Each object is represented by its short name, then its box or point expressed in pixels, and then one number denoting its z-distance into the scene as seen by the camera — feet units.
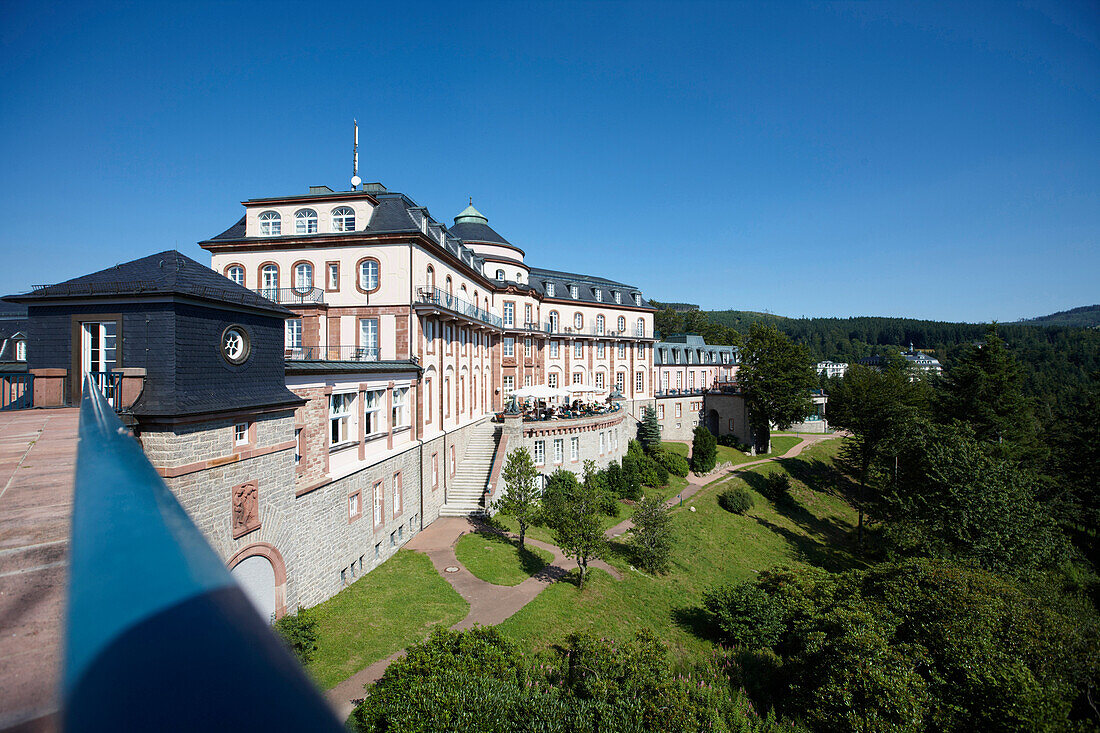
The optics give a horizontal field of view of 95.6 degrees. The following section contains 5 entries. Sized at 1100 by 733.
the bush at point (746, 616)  49.80
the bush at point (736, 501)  109.60
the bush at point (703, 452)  131.54
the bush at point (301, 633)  37.91
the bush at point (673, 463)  126.41
